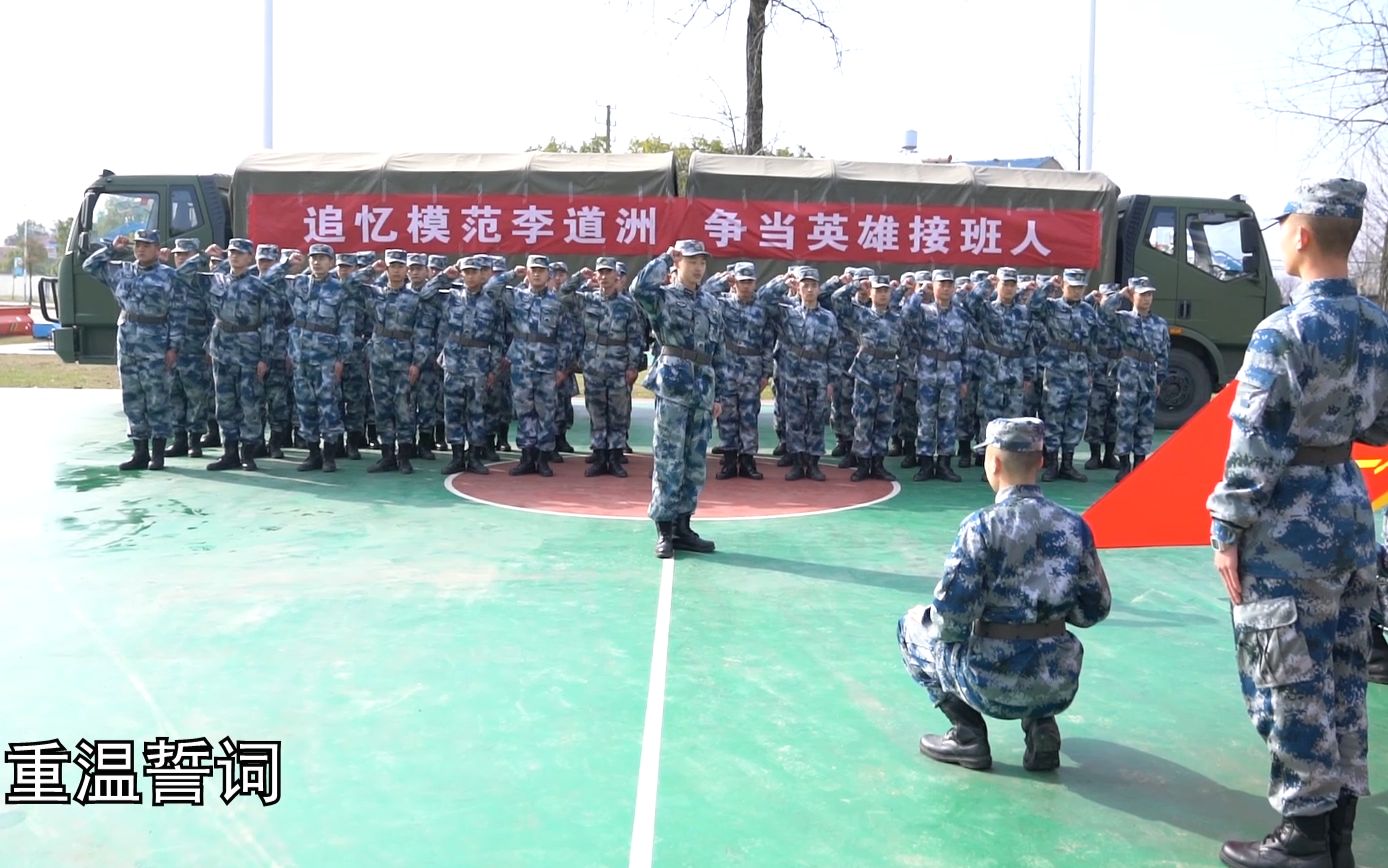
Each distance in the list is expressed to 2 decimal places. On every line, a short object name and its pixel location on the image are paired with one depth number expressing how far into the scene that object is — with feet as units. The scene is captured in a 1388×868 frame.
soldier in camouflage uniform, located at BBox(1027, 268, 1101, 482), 33.81
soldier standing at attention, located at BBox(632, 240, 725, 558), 22.47
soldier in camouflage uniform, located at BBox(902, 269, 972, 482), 32.58
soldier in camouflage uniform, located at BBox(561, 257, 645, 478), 33.17
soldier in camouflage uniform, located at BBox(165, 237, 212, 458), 32.96
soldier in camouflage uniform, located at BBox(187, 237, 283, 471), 31.94
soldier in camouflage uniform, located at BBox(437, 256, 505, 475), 32.48
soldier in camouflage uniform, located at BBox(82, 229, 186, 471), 31.42
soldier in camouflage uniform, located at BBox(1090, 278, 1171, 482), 33.65
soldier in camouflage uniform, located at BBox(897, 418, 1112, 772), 11.70
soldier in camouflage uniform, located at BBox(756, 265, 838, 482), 32.71
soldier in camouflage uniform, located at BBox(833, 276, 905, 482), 32.63
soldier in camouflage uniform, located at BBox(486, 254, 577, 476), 32.42
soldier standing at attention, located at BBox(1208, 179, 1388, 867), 10.14
